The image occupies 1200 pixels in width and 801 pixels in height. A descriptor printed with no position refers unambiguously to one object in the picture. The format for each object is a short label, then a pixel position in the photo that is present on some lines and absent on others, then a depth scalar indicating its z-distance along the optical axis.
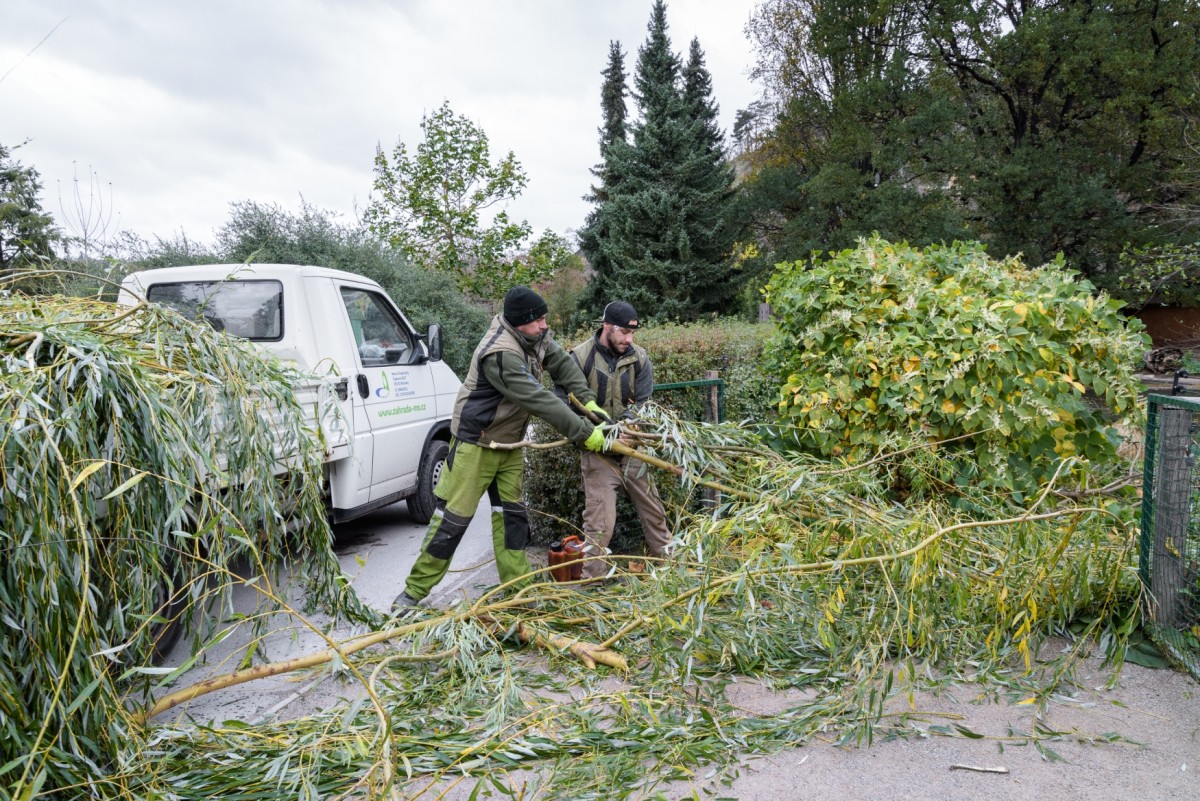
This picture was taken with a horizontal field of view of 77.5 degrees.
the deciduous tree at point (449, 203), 18.12
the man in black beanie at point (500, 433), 4.27
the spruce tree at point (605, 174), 26.31
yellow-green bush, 4.66
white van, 5.21
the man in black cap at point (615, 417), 4.74
